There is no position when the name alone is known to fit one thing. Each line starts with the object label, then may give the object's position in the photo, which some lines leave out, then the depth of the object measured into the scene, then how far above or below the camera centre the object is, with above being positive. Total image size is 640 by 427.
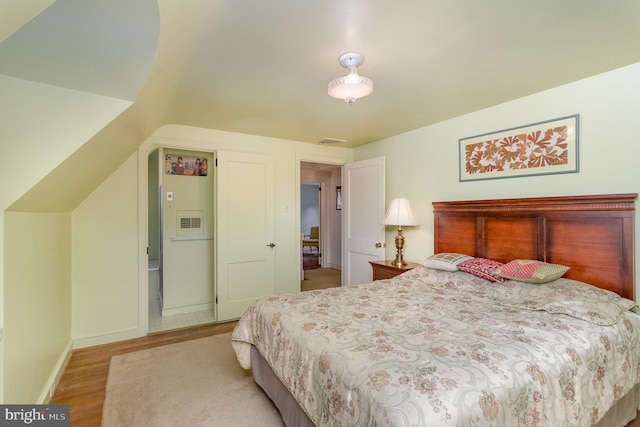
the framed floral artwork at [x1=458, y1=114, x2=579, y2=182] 2.39 +0.56
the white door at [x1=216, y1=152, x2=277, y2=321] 3.65 -0.20
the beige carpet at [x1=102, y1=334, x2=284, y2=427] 1.91 -1.29
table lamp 3.42 -0.04
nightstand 3.25 -0.61
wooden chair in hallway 8.24 -0.70
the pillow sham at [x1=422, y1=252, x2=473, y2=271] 2.72 -0.44
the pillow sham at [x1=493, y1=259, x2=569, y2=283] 2.17 -0.43
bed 1.14 -0.63
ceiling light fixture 1.87 +0.83
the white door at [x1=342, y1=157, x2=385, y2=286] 3.91 -0.05
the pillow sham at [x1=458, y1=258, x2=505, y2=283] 2.44 -0.46
